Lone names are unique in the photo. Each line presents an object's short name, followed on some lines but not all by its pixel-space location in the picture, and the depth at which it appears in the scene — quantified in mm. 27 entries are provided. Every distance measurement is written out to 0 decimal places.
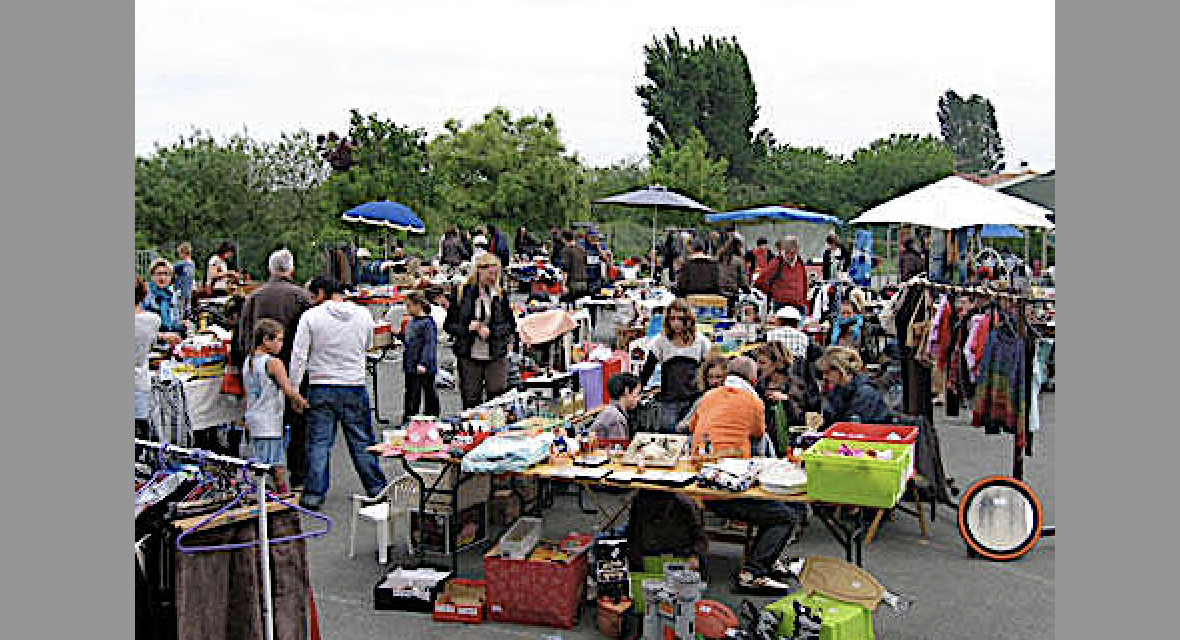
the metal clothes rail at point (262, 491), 3792
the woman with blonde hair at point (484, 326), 8398
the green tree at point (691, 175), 36656
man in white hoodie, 7309
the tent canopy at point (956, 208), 8008
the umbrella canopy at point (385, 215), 16562
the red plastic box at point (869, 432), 5668
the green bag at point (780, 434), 7145
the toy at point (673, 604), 5172
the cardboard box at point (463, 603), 5691
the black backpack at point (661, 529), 5773
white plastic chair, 6590
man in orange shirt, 5930
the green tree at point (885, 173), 42000
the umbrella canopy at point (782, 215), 20328
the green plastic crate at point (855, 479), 4855
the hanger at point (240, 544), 3760
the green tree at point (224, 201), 23953
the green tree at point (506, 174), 27188
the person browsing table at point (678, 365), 7273
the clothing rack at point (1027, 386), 6902
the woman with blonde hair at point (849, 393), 6664
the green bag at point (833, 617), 4973
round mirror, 6516
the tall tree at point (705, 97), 48750
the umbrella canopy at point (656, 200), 17203
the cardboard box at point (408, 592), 5832
